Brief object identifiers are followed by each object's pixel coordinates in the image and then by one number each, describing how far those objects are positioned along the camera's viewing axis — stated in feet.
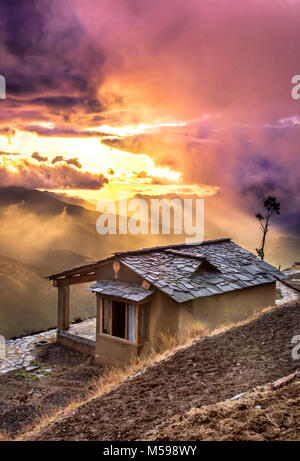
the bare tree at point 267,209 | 125.80
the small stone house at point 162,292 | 41.24
